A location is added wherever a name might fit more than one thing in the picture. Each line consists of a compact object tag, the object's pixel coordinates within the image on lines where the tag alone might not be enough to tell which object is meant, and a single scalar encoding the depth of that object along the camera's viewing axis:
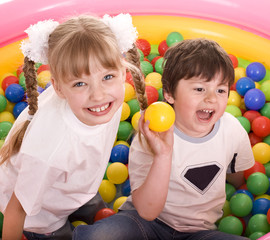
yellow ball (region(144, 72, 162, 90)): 1.69
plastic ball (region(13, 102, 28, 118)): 1.60
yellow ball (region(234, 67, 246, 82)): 1.71
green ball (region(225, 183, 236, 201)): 1.33
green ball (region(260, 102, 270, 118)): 1.54
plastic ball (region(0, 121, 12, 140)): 1.51
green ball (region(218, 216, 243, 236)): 1.19
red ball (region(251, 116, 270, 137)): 1.47
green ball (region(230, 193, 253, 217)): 1.24
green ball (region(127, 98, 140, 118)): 1.61
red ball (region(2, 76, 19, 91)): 1.68
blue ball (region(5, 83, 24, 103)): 1.62
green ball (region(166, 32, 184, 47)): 1.77
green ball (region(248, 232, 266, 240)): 1.15
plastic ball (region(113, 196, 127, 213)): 1.32
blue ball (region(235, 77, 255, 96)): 1.60
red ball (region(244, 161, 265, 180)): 1.35
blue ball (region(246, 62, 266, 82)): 1.65
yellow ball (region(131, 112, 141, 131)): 1.52
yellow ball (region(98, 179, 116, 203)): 1.37
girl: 0.90
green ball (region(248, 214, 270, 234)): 1.18
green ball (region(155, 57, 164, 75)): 1.73
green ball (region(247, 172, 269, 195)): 1.29
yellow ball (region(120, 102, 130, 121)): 1.56
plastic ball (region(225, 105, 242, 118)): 1.56
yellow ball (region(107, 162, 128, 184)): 1.38
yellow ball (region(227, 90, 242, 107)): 1.62
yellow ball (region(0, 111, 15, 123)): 1.60
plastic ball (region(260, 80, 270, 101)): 1.61
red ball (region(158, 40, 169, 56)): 1.83
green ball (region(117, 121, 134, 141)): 1.56
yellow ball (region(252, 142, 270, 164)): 1.41
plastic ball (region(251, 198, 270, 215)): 1.25
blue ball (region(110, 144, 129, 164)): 1.45
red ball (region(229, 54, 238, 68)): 1.71
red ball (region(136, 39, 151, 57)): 1.84
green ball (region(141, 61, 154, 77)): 1.74
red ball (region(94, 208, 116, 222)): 1.28
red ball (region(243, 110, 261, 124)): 1.55
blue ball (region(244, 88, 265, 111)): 1.54
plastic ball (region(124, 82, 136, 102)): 1.62
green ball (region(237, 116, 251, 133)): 1.50
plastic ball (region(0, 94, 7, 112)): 1.59
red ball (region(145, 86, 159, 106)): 1.58
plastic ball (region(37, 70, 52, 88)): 1.63
